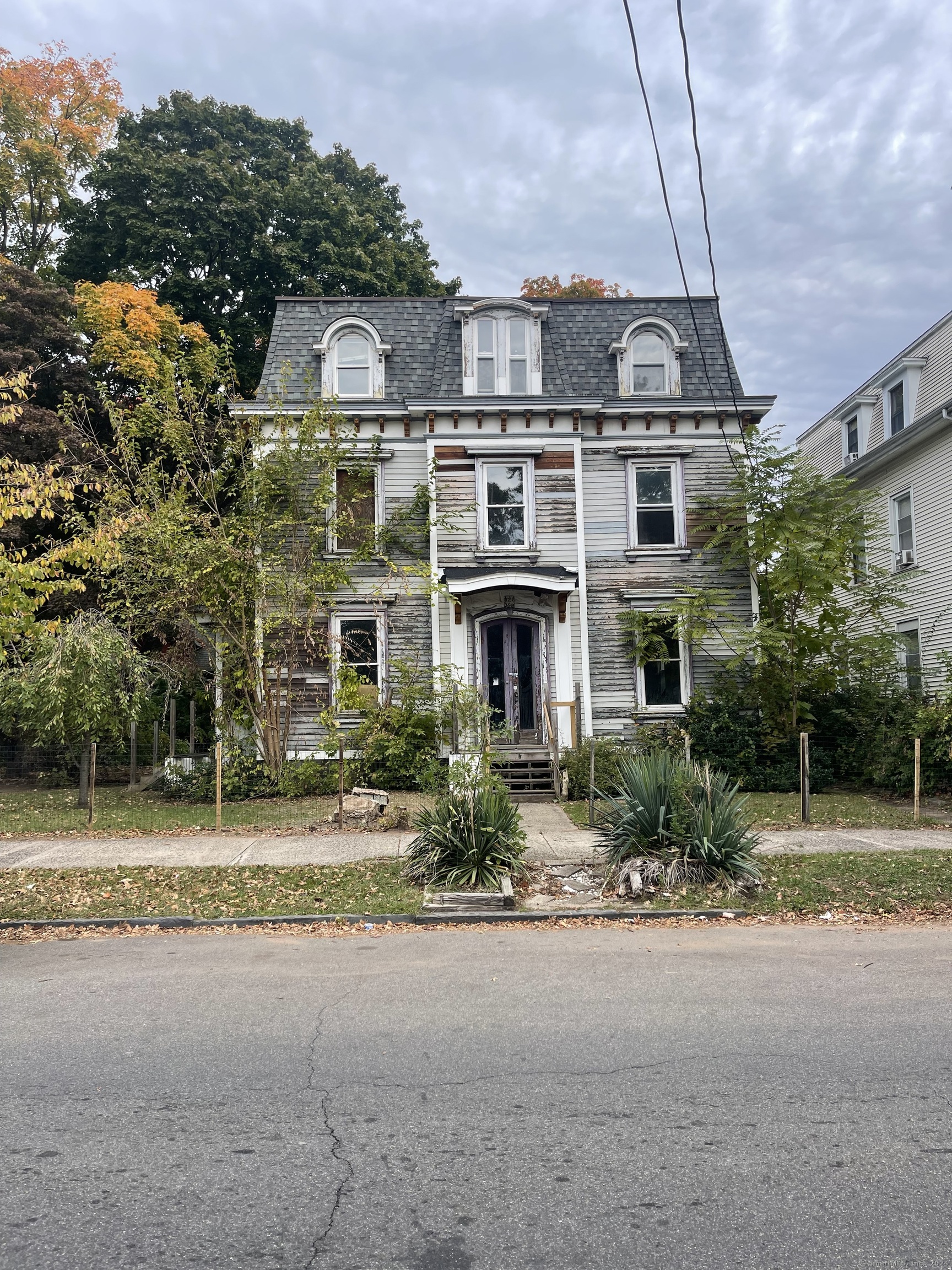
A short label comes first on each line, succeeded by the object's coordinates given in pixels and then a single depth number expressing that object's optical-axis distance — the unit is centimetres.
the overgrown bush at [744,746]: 1792
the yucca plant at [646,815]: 976
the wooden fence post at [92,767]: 1312
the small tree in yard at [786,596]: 1755
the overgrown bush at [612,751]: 1689
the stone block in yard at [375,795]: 1426
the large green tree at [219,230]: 3127
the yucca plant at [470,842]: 966
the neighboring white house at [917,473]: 2142
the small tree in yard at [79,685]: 1501
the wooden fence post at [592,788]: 1302
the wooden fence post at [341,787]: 1288
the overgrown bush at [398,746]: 1739
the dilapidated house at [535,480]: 1931
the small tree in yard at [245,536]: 1692
